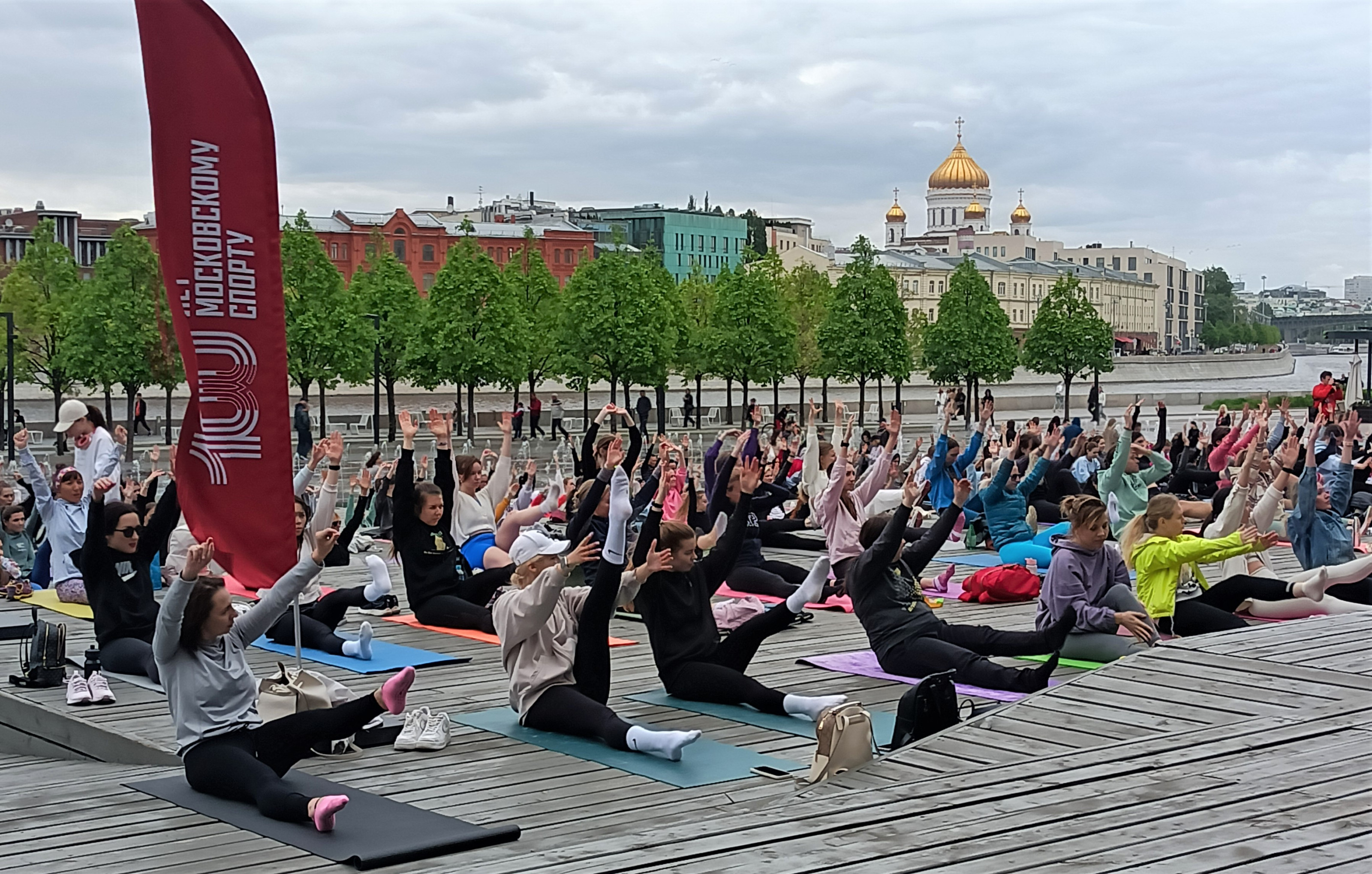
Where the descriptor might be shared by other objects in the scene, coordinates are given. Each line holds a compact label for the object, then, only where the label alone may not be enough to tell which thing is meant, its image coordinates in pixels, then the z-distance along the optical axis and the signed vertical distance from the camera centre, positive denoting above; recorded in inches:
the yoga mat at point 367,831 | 239.8 -74.4
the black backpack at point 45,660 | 393.4 -71.5
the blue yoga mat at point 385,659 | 420.2 -77.6
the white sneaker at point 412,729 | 322.3 -74.0
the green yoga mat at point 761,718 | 339.9 -77.1
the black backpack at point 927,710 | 297.0 -64.1
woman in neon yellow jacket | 403.9 -53.9
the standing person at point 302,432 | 1526.8 -43.5
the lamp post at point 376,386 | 1708.5 +5.1
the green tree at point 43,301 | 1827.0 +116.7
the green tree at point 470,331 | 1893.5 +75.5
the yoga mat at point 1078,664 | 396.2 -74.0
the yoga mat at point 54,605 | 507.5 -75.5
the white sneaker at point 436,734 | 321.1 -74.6
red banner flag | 329.1 +25.0
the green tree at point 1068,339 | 2532.0 +84.3
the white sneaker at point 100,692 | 372.2 -75.2
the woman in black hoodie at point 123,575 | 382.3 -48.7
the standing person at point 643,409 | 1924.2 -25.7
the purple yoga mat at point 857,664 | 395.2 -76.3
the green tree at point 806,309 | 2400.3 +132.4
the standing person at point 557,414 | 1798.7 -29.7
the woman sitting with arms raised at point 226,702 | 266.1 -57.2
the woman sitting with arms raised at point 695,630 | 347.9 -59.1
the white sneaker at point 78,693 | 370.0 -75.2
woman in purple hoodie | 393.7 -54.9
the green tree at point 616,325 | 1961.1 +84.2
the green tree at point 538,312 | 2028.8 +114.2
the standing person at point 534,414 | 1873.8 -30.3
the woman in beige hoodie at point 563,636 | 318.3 -54.9
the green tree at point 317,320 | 1820.9 +86.5
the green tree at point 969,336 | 2413.9 +85.3
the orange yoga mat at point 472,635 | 462.9 -77.9
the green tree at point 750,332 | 2105.1 +80.4
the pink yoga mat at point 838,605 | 520.1 -75.3
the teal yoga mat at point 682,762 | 298.2 -77.1
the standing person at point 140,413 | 1704.0 -25.5
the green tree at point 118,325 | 1643.7 +72.7
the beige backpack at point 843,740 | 269.0 -63.7
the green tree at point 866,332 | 2192.4 +84.9
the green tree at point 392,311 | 2014.0 +108.1
